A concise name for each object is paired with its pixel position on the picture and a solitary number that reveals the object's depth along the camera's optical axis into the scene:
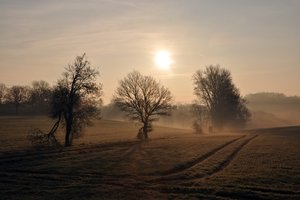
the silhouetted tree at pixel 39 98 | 150.12
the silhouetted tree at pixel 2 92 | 156.75
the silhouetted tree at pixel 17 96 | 147.50
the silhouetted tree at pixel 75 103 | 55.53
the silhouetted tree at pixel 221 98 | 95.44
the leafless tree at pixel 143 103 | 68.62
